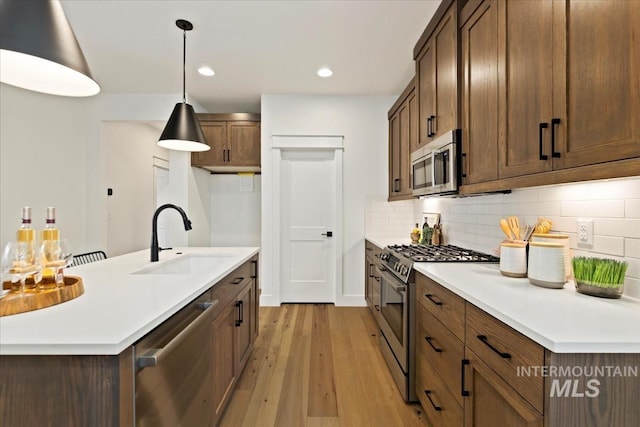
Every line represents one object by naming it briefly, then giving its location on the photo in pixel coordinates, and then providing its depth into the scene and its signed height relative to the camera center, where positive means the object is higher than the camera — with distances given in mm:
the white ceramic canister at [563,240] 1410 -129
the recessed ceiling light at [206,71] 3289 +1544
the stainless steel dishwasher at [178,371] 954 -572
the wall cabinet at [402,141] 2912 +773
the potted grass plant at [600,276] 1127 -238
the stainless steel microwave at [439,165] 1943 +341
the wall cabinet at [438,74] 1959 +1001
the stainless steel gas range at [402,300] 1964 -617
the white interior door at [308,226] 4117 -173
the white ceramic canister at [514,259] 1491 -227
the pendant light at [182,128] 2334 +655
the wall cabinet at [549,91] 910 +469
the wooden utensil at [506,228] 1701 -83
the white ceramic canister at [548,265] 1283 -221
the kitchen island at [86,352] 824 -385
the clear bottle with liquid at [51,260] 1145 -177
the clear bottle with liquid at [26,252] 1071 -139
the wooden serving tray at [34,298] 991 -294
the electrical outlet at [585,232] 1380 -85
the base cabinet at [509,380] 812 -521
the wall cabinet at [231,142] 4129 +958
